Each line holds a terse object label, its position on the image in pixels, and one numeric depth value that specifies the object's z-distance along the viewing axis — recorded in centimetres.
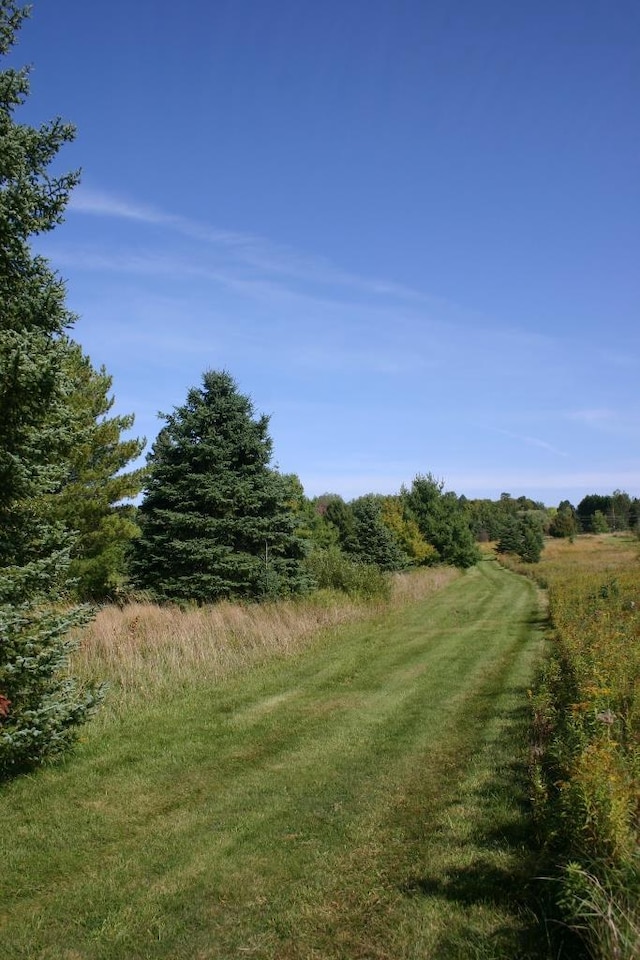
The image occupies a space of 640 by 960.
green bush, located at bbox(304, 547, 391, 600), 2050
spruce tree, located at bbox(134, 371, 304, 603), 1775
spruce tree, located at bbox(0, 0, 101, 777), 592
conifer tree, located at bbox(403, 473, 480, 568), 4178
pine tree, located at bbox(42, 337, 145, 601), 1831
